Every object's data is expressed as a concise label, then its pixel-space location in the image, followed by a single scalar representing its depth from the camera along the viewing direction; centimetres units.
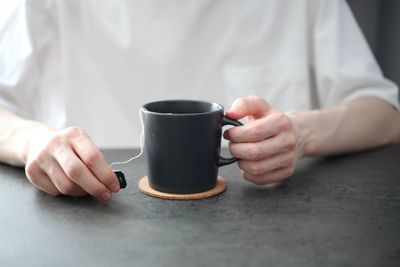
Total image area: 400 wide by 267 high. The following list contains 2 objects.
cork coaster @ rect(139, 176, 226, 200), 69
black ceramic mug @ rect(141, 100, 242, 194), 66
